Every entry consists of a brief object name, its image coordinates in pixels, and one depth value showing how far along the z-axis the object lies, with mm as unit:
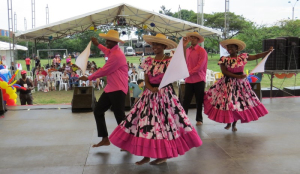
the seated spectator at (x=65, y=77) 16312
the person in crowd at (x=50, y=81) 16344
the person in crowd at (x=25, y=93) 10008
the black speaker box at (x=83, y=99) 7883
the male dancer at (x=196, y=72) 5973
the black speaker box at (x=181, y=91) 7996
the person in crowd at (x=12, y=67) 17172
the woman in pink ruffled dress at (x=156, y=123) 3797
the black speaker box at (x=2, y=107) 7684
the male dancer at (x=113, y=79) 4395
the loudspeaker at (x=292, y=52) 10711
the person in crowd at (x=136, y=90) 8750
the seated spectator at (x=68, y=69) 16662
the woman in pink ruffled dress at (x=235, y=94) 5570
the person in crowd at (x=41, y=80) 16234
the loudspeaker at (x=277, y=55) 10530
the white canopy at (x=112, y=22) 15812
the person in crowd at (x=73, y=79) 15977
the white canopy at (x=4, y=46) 21002
